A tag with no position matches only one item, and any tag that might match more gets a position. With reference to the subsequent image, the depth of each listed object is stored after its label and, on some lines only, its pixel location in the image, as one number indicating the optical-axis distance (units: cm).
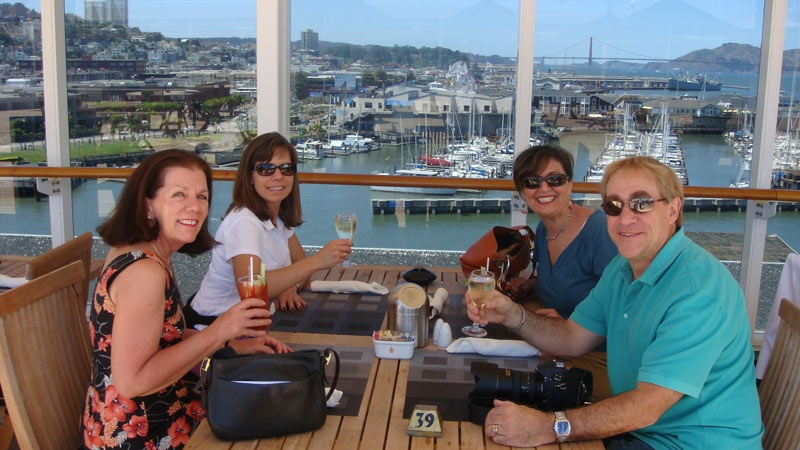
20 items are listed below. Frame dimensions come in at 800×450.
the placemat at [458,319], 232
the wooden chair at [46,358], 192
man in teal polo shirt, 171
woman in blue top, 266
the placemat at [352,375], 177
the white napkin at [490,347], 213
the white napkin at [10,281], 296
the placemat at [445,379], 179
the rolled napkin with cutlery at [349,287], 278
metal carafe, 216
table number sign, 163
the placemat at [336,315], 235
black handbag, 156
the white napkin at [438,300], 250
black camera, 177
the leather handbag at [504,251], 280
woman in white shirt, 253
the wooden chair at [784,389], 198
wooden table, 159
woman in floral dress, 178
